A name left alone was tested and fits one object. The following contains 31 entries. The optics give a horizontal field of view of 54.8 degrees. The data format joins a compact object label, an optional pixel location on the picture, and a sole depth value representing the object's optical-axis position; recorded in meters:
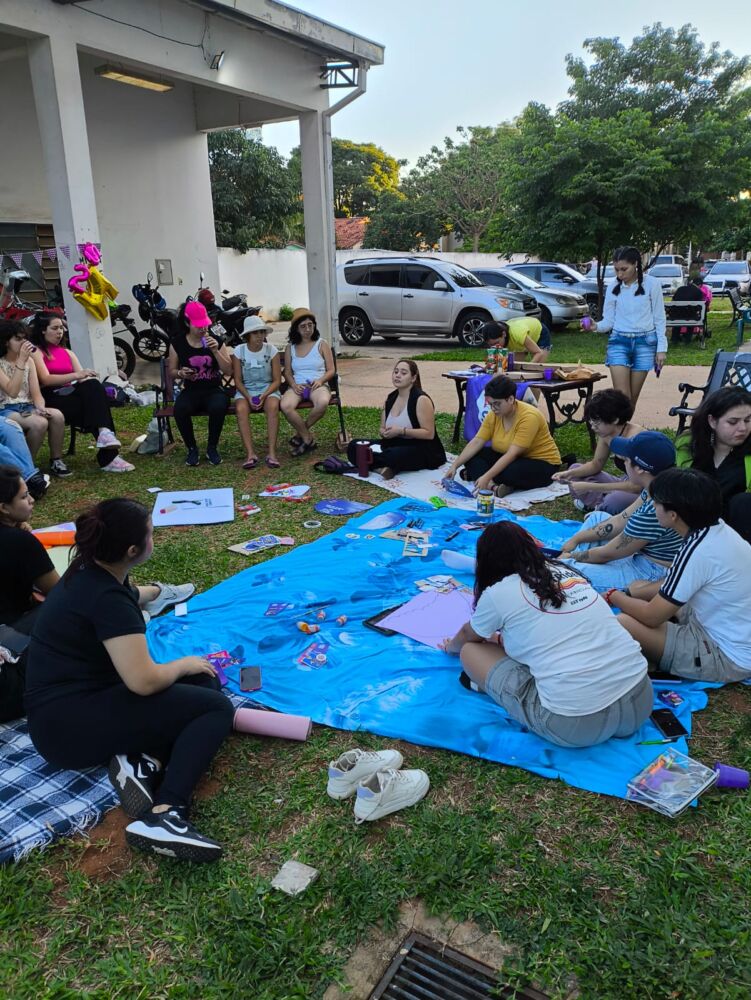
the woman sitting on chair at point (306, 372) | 6.56
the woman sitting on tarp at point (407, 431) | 5.84
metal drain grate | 1.81
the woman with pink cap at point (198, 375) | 6.39
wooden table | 6.21
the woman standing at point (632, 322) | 6.06
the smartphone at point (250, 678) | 3.11
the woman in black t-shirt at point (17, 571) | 2.86
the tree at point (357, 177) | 37.66
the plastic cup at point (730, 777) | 2.47
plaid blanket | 2.33
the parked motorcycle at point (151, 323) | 10.34
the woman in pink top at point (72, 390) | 6.07
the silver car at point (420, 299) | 13.00
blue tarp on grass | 2.67
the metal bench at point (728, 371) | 5.45
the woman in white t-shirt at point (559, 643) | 2.49
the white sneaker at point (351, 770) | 2.46
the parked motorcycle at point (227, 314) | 10.02
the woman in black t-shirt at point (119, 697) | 2.26
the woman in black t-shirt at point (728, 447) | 3.55
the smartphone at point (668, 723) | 2.72
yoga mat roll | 2.79
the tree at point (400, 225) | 32.66
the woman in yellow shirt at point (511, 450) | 5.28
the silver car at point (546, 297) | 15.16
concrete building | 7.18
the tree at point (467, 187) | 33.59
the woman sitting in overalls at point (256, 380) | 6.38
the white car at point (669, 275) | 23.67
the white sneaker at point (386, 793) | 2.36
